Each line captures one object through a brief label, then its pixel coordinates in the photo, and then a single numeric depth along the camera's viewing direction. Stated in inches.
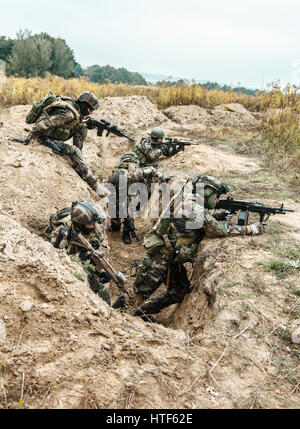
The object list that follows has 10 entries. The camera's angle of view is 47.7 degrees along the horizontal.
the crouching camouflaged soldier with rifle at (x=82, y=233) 150.8
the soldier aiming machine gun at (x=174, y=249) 169.6
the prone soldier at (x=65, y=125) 220.1
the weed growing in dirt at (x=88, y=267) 138.4
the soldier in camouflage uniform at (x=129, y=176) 257.4
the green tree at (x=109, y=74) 1589.6
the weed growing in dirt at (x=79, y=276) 119.5
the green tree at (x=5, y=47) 1037.8
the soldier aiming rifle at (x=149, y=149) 279.7
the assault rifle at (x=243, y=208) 180.5
